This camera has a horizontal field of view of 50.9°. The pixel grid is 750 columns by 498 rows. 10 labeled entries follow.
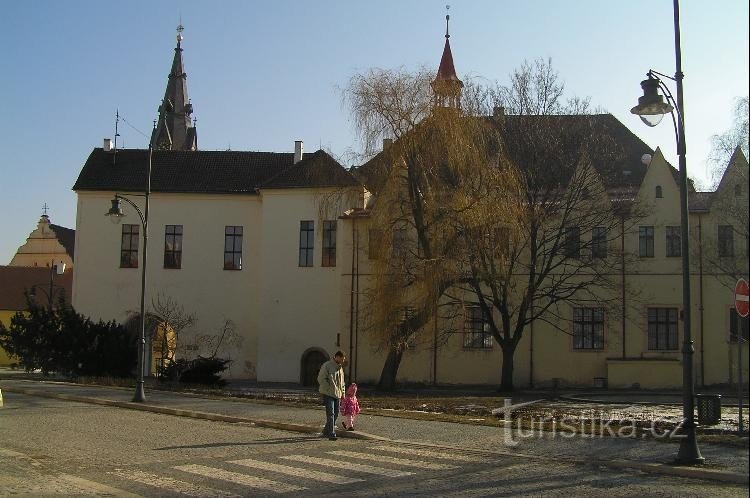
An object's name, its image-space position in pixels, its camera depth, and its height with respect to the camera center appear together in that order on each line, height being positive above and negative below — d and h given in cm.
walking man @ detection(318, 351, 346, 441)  1605 -127
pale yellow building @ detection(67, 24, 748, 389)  4000 +309
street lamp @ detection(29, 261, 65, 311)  4251 +320
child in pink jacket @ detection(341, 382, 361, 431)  1694 -170
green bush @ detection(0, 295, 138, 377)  3819 -102
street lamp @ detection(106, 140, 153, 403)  2439 +116
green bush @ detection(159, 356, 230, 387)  3362 -199
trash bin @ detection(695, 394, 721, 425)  1612 -152
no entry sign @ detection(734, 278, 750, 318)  1084 +51
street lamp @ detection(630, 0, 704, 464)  1260 +261
